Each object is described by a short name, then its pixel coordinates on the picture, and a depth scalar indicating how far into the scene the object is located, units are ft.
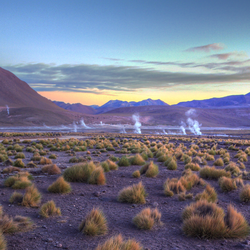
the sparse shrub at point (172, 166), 42.71
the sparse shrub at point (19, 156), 53.42
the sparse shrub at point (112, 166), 40.01
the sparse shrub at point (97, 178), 30.60
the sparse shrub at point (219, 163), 48.96
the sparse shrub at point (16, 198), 22.20
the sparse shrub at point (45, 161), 45.81
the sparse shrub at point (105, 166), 38.08
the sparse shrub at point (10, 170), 35.81
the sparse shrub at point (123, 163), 44.88
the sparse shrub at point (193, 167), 43.02
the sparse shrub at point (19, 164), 41.37
